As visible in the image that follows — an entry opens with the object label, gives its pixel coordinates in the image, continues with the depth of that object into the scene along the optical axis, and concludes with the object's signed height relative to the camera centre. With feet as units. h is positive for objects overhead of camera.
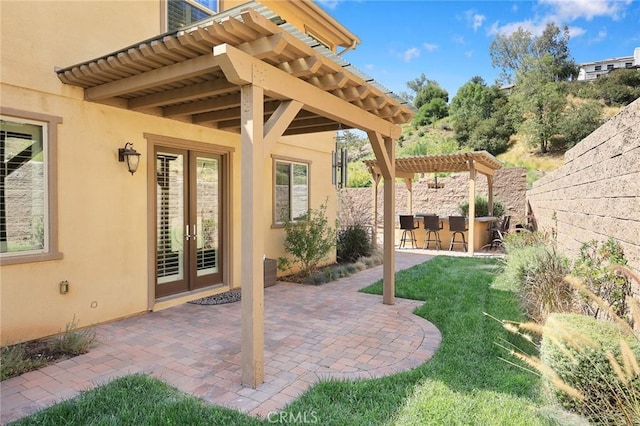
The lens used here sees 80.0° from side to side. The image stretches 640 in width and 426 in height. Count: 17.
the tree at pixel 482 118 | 102.99 +26.59
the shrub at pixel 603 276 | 12.16 -2.24
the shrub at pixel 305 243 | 27.91 -2.25
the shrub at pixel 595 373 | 8.46 -3.82
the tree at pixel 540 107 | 93.35 +26.58
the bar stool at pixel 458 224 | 43.03 -1.36
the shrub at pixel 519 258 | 20.65 -2.75
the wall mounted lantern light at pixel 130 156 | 17.87 +2.78
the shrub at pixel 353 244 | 36.04 -2.99
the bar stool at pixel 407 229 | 46.29 -2.03
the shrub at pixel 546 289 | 15.92 -3.41
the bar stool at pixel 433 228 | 44.27 -1.86
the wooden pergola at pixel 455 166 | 40.47 +5.52
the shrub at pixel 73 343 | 14.02 -4.77
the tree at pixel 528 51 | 125.90 +59.16
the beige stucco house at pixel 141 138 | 11.89 +3.41
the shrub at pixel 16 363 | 12.13 -4.86
